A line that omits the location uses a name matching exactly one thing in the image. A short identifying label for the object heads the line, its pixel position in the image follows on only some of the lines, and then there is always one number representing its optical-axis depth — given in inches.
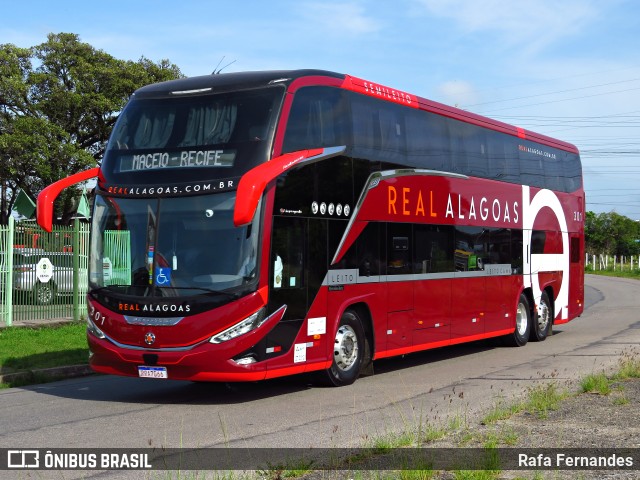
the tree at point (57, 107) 1724.9
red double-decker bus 445.4
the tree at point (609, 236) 4153.5
